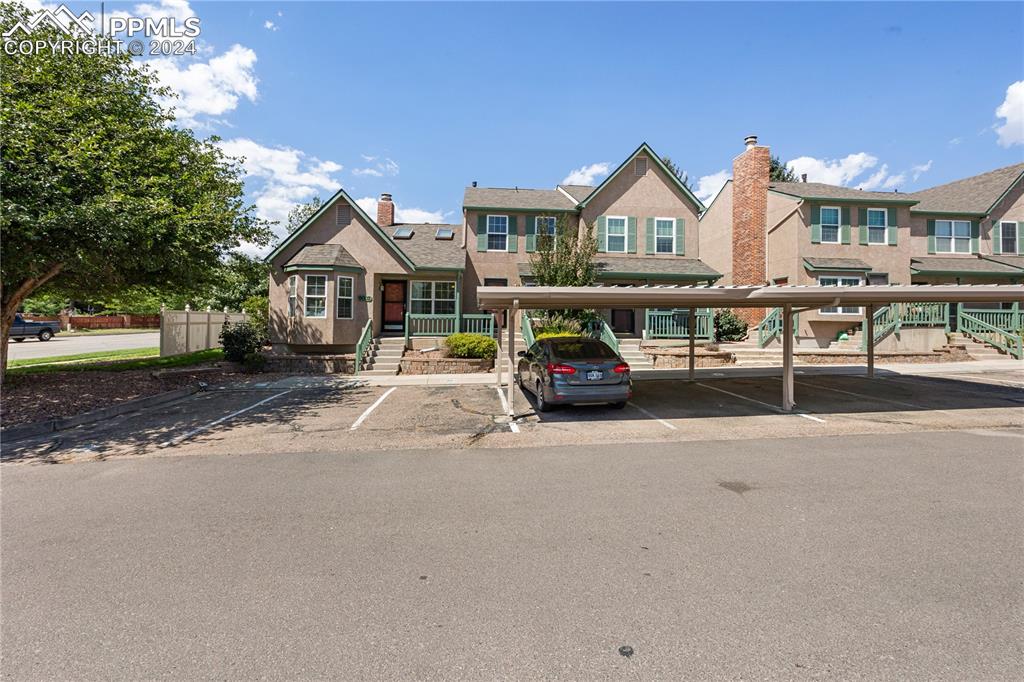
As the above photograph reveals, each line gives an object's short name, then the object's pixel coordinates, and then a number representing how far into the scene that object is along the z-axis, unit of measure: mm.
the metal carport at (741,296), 9438
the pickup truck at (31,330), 31969
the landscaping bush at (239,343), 16844
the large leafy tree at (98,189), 8820
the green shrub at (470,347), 17031
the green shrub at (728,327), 21375
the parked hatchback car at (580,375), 9859
